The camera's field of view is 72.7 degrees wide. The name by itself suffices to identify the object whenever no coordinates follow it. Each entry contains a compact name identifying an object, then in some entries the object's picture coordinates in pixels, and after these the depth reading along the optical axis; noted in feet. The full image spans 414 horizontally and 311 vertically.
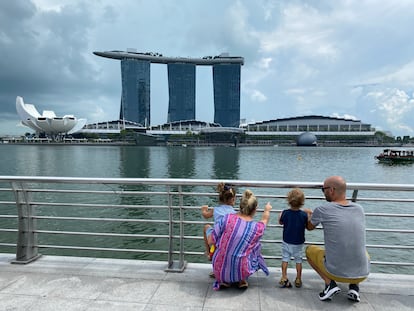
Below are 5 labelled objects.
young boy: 11.24
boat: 171.01
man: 9.68
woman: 10.40
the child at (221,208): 11.26
